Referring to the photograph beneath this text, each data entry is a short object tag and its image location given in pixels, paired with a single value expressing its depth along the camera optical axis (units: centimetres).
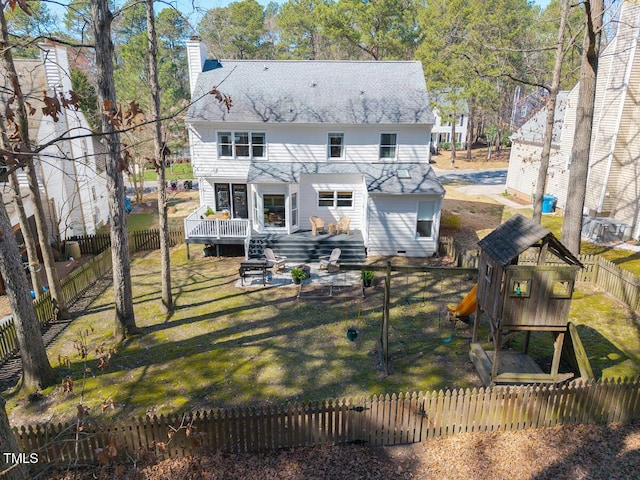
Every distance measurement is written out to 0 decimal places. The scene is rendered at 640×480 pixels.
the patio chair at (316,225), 2189
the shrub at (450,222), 2552
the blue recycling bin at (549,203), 2903
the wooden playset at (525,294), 987
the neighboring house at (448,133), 6738
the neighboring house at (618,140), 2203
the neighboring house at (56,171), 2050
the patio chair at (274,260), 1892
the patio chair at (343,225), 2216
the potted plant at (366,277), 1686
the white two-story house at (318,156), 2133
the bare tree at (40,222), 1111
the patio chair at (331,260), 1921
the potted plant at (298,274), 1714
